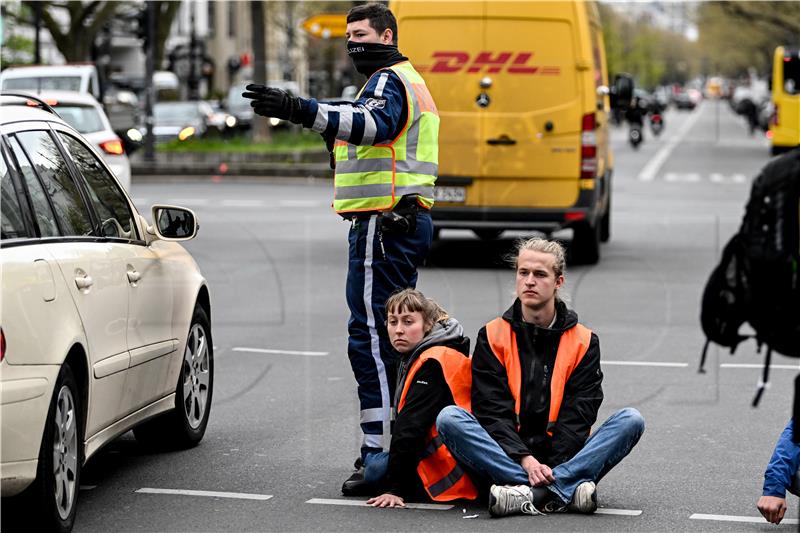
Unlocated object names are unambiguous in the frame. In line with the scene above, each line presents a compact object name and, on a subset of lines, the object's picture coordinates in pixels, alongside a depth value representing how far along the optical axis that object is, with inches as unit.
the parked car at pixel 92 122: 734.5
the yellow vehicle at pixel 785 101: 1561.3
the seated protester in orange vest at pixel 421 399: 245.6
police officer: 256.5
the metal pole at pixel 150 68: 1346.0
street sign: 1199.6
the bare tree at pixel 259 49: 1432.1
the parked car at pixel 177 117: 1695.4
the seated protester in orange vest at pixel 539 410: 236.8
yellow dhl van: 600.7
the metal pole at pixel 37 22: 1745.8
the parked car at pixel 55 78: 1052.5
